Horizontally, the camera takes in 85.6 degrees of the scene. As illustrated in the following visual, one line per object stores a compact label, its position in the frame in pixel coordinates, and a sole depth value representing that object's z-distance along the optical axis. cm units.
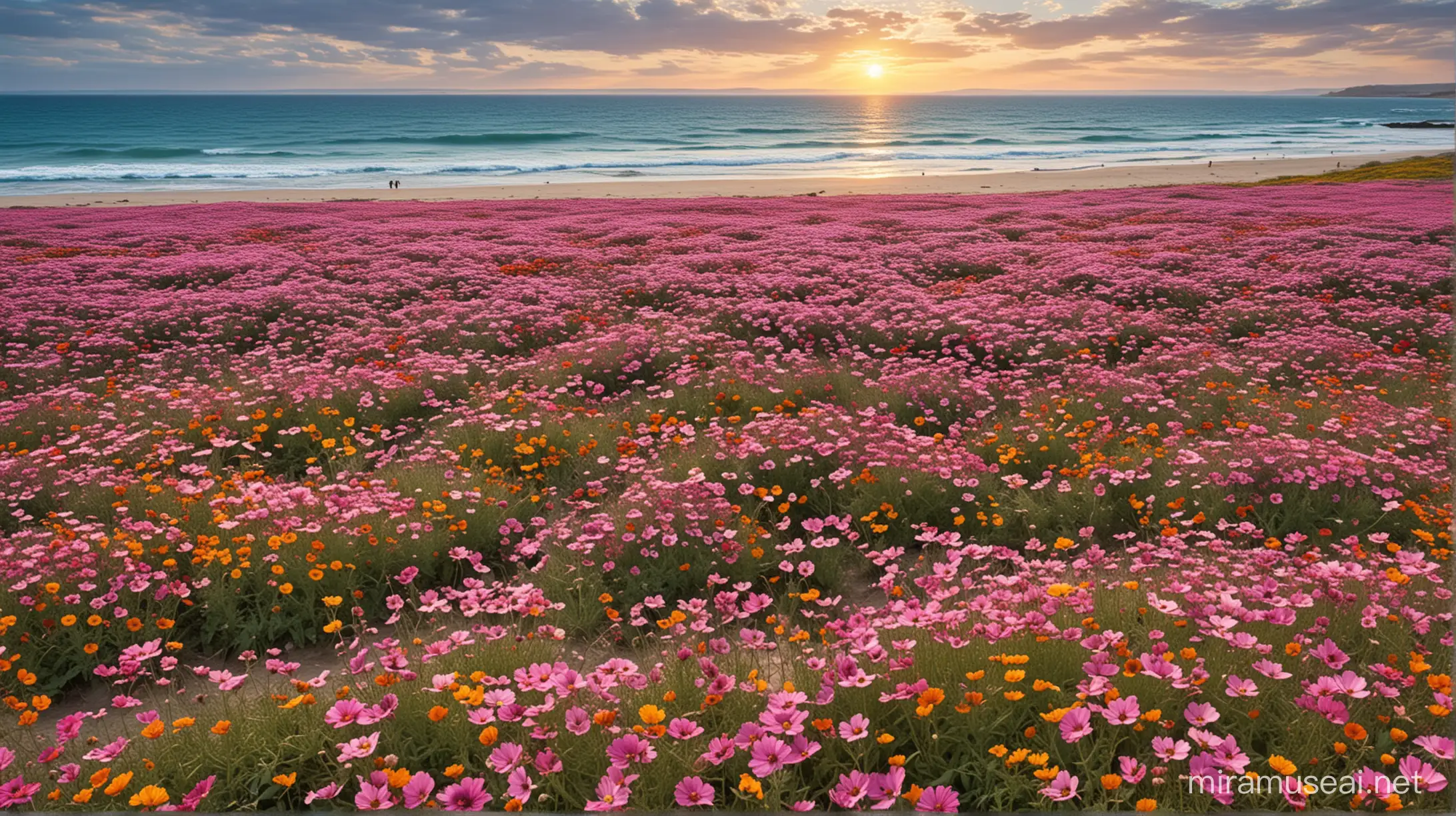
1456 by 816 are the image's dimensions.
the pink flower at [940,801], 220
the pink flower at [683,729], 257
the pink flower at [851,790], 222
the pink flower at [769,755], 233
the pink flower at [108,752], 240
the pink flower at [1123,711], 246
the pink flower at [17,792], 233
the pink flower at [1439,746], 229
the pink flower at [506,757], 239
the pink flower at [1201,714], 242
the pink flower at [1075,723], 238
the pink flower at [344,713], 260
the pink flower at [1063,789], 225
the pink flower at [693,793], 229
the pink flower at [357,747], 246
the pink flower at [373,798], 231
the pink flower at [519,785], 229
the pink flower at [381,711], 259
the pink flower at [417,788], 225
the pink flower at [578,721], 255
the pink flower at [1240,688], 256
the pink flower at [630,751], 241
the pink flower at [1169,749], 236
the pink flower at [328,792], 235
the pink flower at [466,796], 225
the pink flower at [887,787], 224
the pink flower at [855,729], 243
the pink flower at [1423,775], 220
